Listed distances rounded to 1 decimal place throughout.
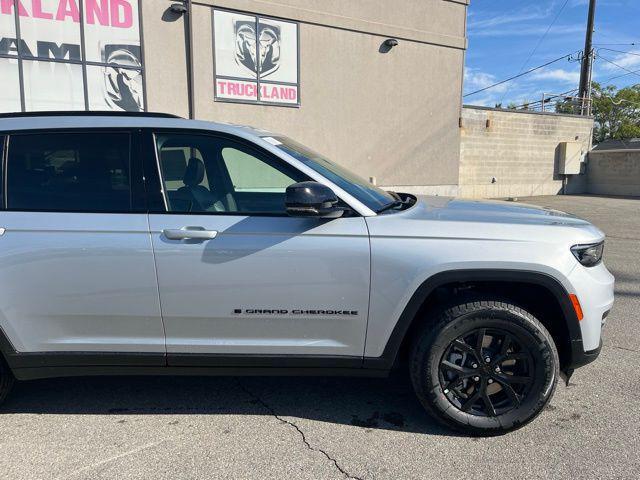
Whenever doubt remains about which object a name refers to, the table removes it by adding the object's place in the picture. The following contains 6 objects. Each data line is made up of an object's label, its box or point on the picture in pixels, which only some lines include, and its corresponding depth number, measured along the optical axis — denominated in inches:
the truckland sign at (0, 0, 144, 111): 427.5
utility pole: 1063.4
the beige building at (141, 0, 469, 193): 493.4
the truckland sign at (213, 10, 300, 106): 509.7
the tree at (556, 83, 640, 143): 1782.7
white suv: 108.7
